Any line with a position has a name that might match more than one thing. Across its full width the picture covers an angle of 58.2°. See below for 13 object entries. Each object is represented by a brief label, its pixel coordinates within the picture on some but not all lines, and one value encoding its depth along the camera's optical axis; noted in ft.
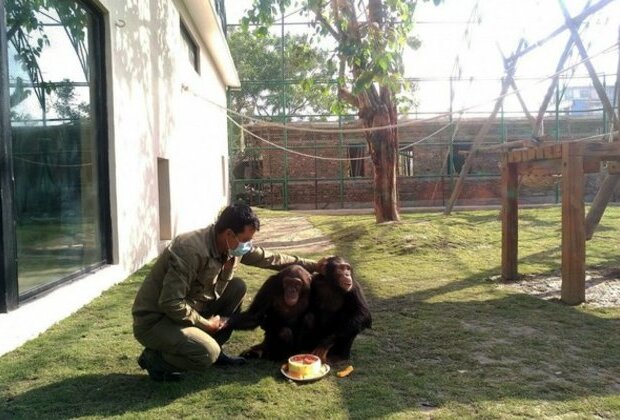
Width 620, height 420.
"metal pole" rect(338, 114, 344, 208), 66.33
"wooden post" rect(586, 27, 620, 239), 23.38
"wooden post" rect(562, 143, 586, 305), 17.70
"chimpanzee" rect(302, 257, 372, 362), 12.99
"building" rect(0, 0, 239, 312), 15.20
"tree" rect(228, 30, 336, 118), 96.02
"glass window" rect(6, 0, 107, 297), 15.47
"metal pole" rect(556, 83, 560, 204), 65.23
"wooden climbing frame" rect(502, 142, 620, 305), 17.67
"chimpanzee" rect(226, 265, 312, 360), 13.05
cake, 11.84
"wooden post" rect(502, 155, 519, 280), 22.07
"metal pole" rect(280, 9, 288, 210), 64.69
